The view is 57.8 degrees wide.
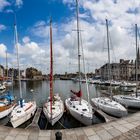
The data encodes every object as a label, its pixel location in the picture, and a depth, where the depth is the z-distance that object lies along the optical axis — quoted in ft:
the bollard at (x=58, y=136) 16.27
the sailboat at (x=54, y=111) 39.07
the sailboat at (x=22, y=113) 39.14
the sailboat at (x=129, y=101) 59.70
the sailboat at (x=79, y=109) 39.45
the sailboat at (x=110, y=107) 46.64
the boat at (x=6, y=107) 48.37
